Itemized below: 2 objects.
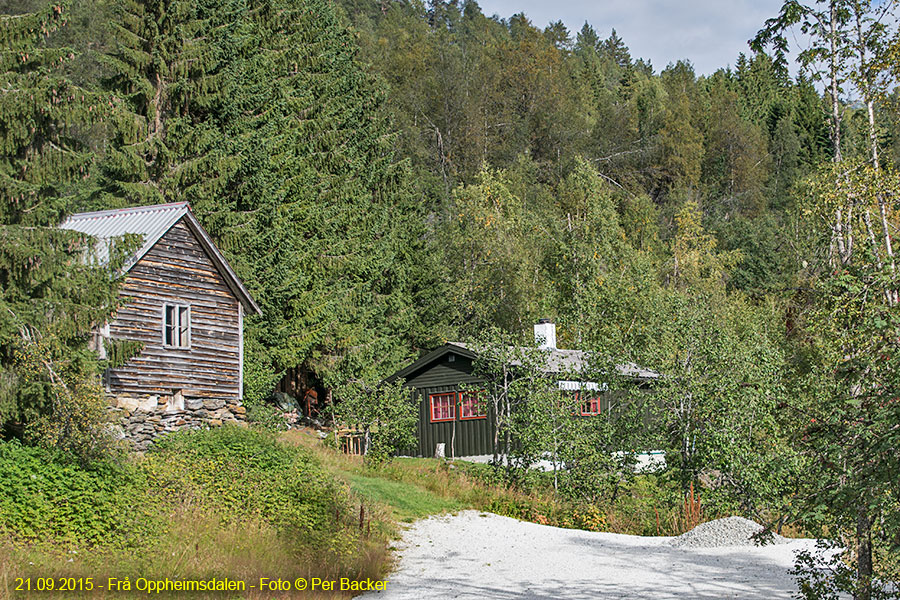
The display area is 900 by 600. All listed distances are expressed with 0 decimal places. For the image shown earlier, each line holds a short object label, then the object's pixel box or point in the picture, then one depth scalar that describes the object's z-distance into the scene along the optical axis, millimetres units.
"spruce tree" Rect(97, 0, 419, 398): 26547
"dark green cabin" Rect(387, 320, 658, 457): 31294
